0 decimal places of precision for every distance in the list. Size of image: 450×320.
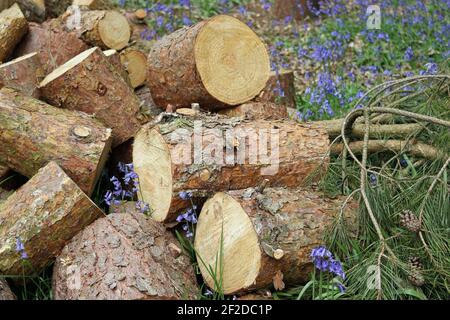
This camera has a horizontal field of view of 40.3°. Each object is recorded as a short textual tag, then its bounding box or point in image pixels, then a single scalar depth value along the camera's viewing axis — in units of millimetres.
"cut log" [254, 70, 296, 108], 4223
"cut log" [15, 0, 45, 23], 4582
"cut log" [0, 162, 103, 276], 2869
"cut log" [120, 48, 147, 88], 4246
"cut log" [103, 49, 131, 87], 3758
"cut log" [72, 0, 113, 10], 4532
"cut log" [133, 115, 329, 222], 3014
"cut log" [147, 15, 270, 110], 3504
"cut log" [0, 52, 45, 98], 3506
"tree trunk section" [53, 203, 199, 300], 2605
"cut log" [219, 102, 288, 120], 3602
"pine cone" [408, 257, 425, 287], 2588
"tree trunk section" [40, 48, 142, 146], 3531
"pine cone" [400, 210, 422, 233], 2740
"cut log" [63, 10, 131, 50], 4148
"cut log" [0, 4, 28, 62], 4113
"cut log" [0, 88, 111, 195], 3209
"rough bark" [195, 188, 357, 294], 2666
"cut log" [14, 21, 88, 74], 4109
